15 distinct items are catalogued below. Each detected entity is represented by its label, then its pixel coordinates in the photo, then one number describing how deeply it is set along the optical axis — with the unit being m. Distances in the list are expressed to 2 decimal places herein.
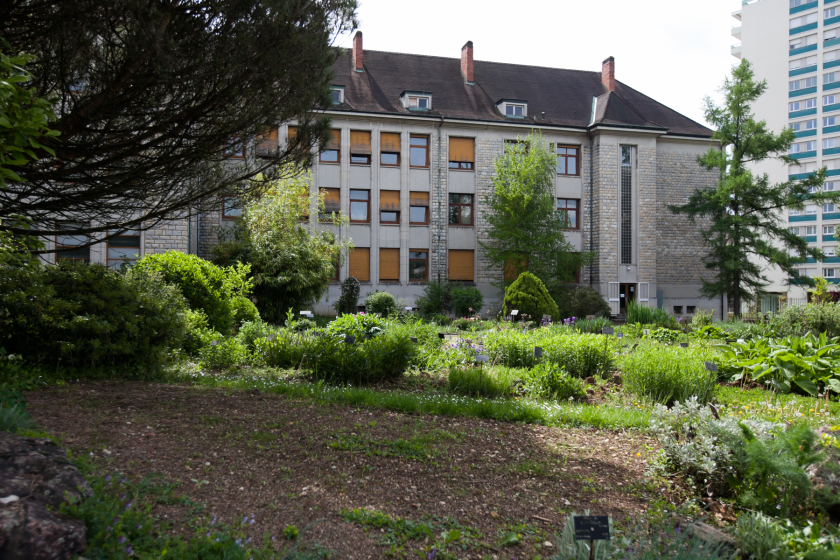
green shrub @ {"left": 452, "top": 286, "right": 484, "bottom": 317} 22.20
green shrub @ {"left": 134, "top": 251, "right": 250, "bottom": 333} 9.80
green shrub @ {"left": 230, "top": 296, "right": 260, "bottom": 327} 11.40
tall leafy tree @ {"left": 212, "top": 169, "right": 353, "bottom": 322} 17.33
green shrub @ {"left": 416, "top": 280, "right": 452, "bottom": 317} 22.69
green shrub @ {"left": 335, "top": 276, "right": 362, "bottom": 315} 21.53
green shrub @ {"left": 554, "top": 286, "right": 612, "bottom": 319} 21.83
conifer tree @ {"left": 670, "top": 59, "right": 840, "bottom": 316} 22.47
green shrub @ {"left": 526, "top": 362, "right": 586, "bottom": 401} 6.70
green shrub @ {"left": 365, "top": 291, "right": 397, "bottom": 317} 19.47
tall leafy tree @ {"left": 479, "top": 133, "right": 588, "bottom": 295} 23.05
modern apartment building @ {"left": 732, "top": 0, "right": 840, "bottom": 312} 56.84
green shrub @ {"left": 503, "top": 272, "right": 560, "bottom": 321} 16.42
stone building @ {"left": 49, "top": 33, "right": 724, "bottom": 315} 24.25
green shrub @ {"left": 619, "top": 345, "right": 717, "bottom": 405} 6.28
